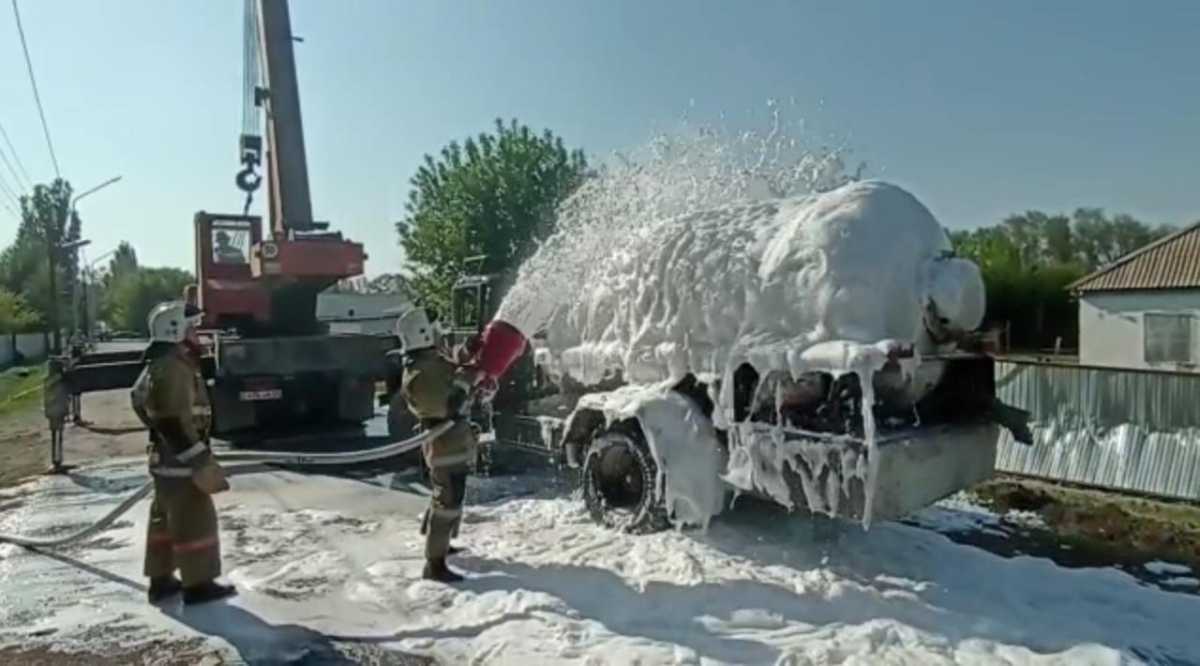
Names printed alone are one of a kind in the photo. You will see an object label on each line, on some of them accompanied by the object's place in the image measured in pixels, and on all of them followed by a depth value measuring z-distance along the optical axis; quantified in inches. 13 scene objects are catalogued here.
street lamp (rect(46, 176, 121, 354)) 855.6
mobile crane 458.6
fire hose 265.0
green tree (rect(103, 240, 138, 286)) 3211.1
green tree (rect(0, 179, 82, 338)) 1058.8
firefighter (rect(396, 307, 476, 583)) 225.3
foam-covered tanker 213.3
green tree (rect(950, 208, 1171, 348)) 1464.1
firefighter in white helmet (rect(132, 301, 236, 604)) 209.2
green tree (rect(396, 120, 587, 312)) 975.0
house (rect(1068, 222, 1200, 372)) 919.7
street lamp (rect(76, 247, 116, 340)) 1363.2
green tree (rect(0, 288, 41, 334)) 1622.8
